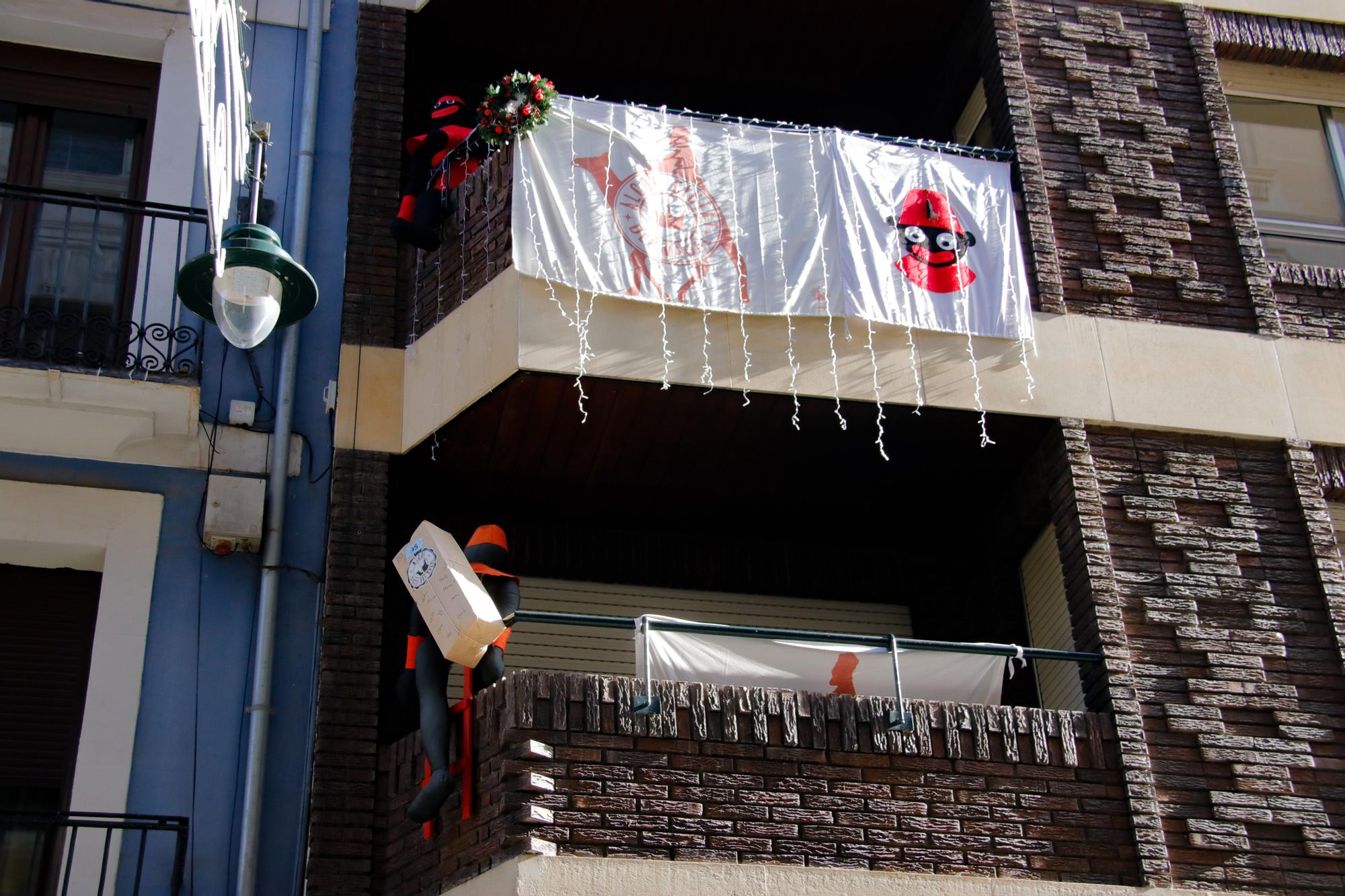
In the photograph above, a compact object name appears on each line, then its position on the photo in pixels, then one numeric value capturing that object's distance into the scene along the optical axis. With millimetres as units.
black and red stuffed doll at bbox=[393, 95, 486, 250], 10461
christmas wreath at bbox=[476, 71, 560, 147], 10086
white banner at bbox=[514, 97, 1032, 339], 9953
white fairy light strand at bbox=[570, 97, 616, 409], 9680
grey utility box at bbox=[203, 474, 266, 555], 9742
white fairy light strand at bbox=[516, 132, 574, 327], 9781
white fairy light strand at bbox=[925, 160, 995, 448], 10266
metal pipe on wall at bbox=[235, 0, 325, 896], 9000
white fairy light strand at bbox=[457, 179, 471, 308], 10234
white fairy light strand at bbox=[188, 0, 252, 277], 8180
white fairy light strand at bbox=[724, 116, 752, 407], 9914
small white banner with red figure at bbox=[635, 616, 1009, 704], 9008
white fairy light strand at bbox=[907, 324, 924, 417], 10094
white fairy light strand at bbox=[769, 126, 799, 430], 9961
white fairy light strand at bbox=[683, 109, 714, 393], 9852
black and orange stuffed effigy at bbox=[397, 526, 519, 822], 8430
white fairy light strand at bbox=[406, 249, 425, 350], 10430
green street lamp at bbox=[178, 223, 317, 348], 8633
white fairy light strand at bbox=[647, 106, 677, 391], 9820
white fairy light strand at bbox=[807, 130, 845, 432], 10023
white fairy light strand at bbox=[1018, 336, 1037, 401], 10305
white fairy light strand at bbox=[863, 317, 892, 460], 10023
